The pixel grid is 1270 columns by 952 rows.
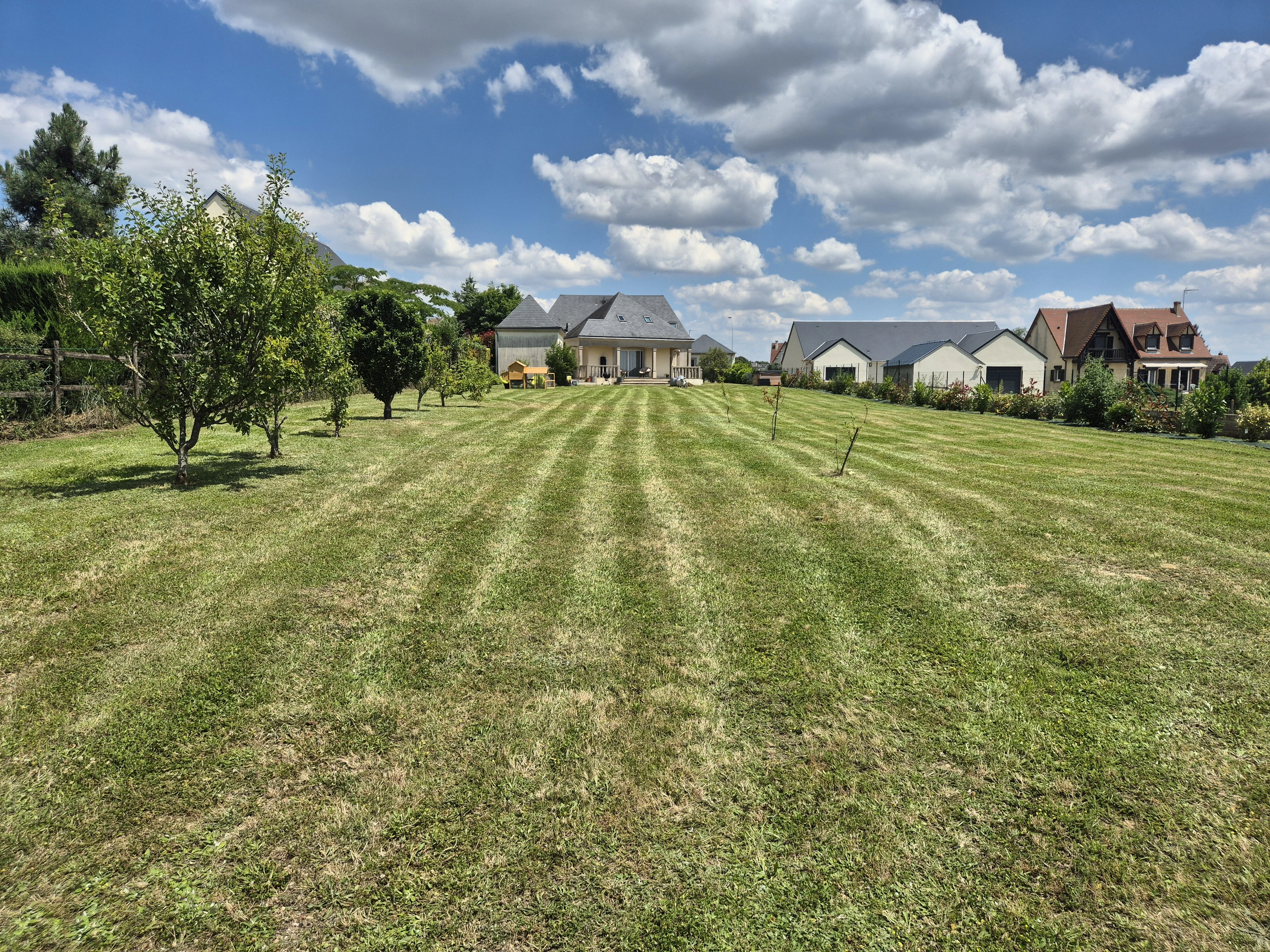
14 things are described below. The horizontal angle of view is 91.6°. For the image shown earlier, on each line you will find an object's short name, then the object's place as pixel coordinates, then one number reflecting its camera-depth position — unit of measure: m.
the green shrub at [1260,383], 27.80
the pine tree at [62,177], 31.02
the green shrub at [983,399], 24.88
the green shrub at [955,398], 26.08
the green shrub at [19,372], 10.95
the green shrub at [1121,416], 18.03
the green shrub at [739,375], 43.31
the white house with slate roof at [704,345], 89.06
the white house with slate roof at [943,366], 40.81
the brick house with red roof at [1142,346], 44.34
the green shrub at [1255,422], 15.23
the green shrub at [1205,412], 16.42
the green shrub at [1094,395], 19.06
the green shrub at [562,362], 35.38
